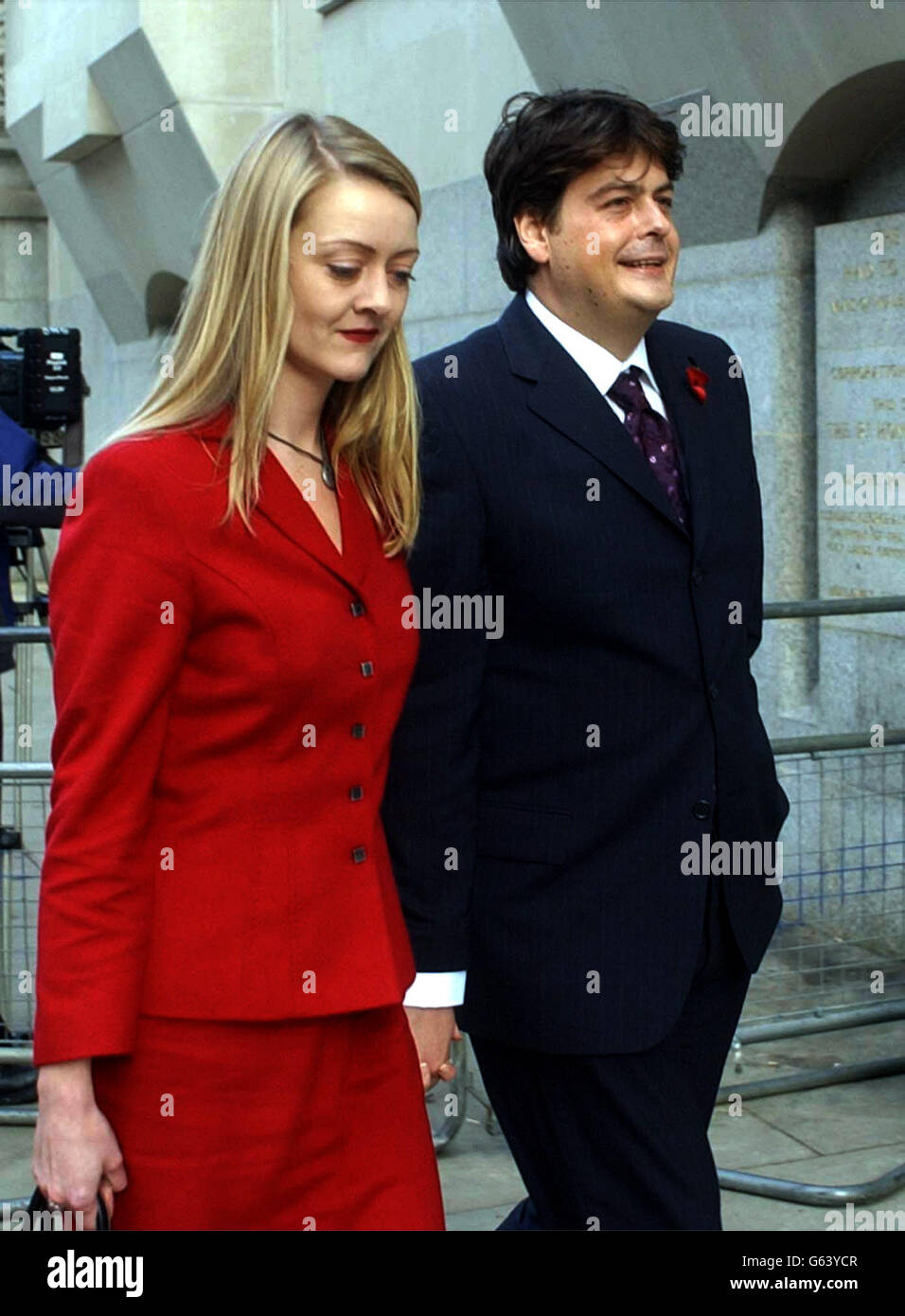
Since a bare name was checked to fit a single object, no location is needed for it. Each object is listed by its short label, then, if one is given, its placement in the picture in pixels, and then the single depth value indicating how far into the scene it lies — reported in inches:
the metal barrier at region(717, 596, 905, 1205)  218.1
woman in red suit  92.5
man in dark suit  113.6
